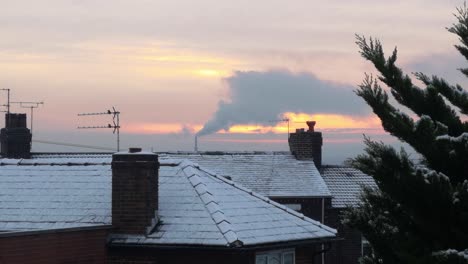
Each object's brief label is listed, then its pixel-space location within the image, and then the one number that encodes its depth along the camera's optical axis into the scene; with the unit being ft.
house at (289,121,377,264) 109.30
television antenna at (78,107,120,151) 120.26
